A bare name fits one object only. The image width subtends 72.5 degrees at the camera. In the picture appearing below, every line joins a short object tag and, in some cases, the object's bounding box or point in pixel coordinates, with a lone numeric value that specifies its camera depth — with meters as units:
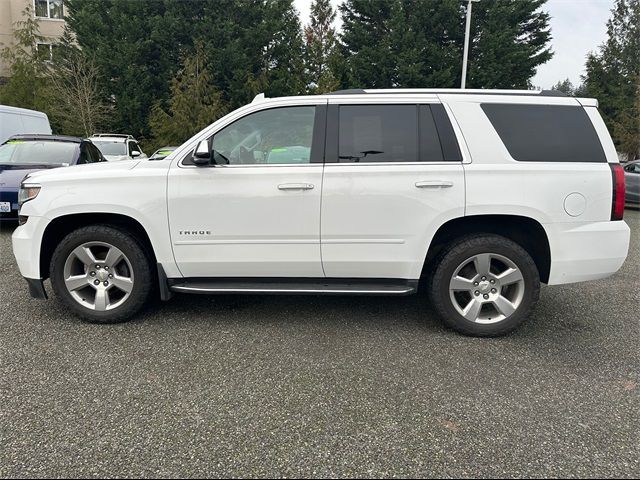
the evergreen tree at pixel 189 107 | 19.17
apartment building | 25.81
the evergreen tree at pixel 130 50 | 21.78
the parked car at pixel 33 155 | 7.17
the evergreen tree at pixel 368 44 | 22.55
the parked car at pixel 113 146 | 12.70
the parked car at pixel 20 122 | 10.09
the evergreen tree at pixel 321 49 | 21.55
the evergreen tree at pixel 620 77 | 22.23
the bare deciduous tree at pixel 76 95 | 19.66
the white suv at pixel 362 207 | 3.40
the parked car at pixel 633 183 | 11.28
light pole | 15.27
